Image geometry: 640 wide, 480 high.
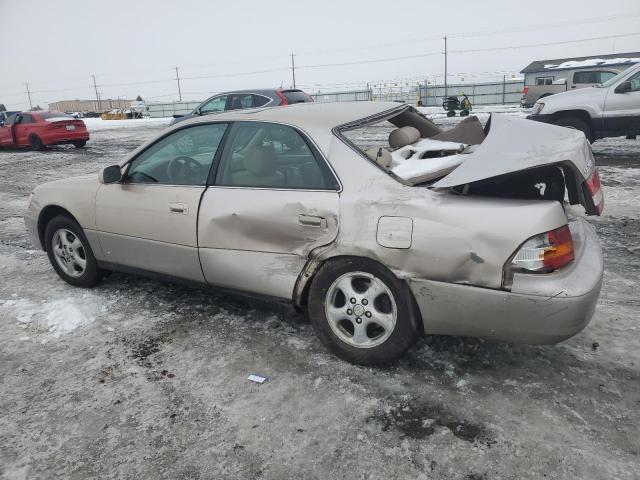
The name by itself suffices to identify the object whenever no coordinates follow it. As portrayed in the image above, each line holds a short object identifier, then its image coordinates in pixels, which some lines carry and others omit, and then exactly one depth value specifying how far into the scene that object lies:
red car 16.09
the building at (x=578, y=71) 21.62
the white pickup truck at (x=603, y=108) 9.30
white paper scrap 2.87
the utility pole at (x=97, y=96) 88.53
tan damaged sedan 2.44
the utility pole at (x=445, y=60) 40.44
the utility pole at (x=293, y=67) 61.28
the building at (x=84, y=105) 91.99
